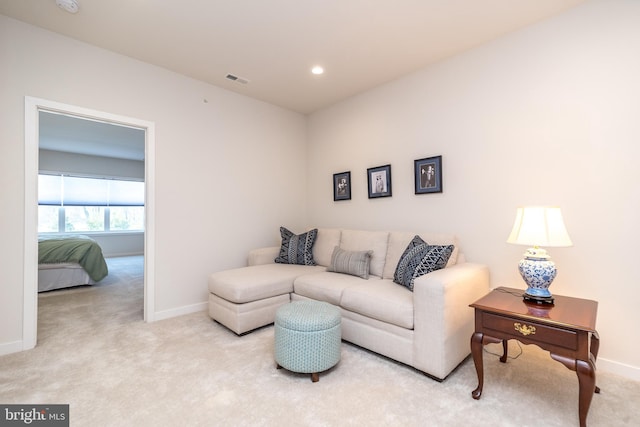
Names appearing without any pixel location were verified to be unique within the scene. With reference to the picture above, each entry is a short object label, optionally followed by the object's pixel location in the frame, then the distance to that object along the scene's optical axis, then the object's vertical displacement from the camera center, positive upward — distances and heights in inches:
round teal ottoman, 76.2 -33.7
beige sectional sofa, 76.6 -26.1
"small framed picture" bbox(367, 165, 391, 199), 134.4 +17.0
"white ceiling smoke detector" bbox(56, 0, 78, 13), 83.8 +63.8
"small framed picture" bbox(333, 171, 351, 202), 153.0 +16.8
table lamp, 68.7 -6.4
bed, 168.2 -26.7
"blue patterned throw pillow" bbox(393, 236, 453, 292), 90.6 -14.9
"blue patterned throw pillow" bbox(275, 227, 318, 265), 139.8 -15.6
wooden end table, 56.8 -24.7
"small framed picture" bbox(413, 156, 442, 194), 116.6 +17.3
